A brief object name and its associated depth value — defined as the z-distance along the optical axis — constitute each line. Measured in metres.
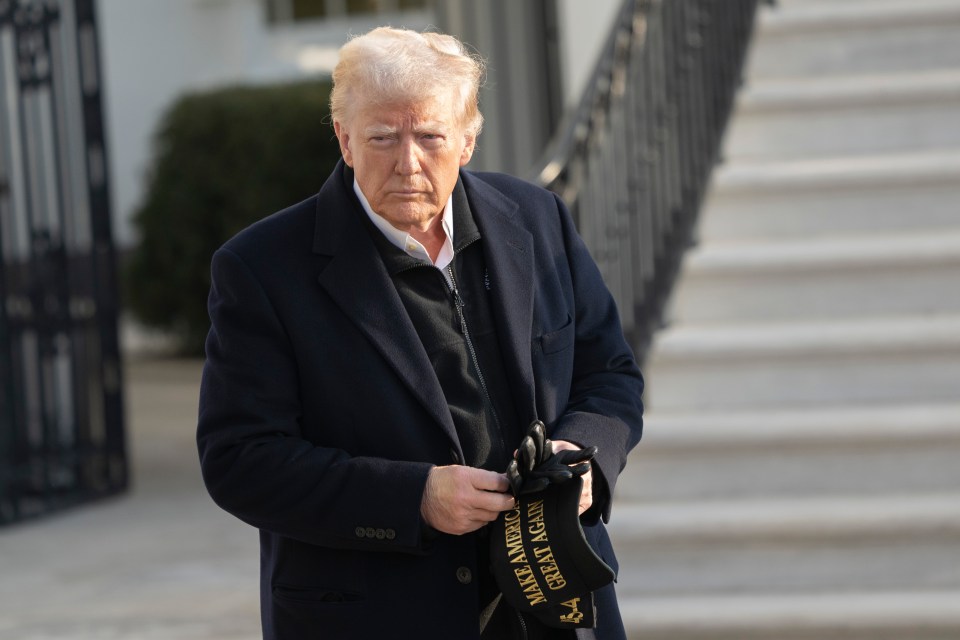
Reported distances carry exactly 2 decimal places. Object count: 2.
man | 4.05
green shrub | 23.80
